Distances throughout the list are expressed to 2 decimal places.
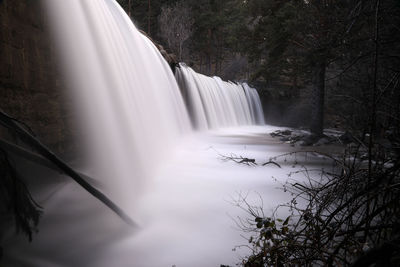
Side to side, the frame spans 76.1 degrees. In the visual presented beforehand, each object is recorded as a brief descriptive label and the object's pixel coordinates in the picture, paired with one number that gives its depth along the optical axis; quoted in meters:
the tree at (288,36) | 8.08
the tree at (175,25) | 25.28
